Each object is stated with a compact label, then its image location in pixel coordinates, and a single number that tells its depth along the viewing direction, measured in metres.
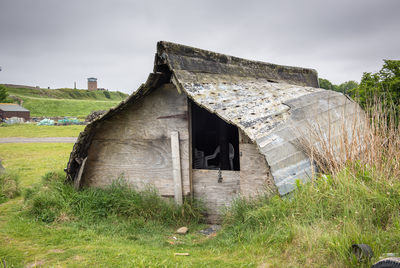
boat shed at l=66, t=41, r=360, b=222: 4.99
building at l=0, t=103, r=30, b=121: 46.09
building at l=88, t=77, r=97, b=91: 126.94
